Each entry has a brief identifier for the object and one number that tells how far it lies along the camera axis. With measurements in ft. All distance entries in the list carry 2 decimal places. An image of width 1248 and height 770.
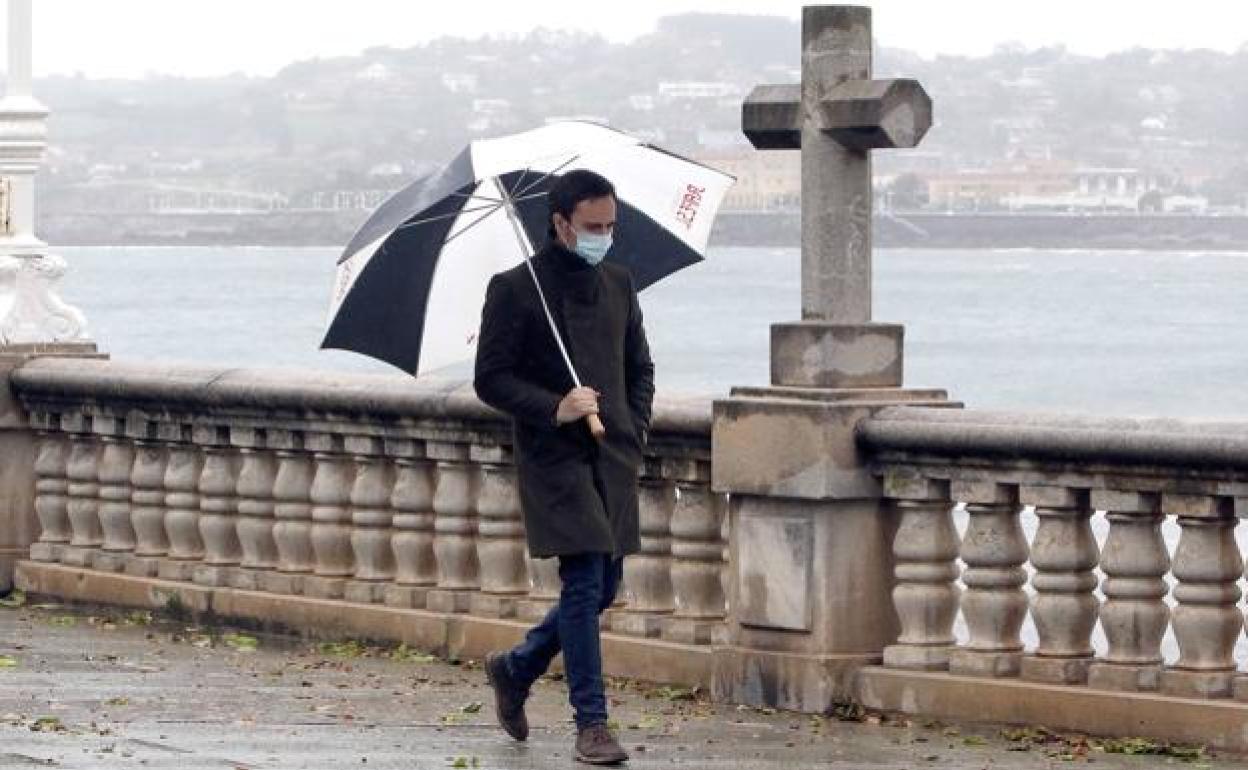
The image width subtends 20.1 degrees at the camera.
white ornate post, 50.49
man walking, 33.04
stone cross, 37.24
